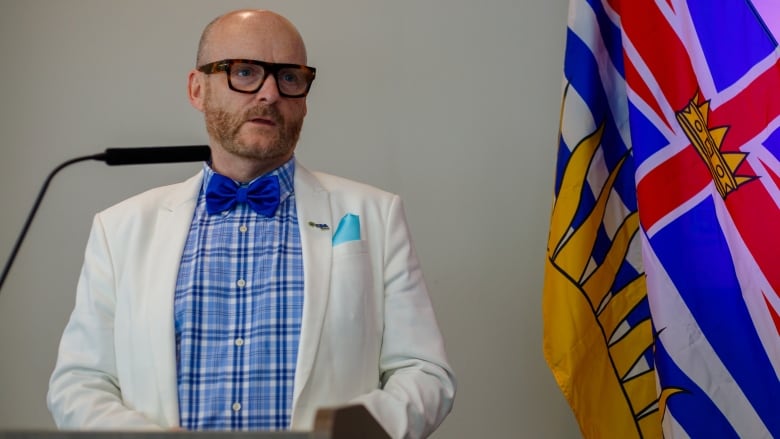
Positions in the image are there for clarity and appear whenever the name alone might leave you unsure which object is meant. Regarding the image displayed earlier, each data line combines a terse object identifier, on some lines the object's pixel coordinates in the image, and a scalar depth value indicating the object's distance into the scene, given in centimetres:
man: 208
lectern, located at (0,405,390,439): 109
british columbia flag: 238
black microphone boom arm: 204
